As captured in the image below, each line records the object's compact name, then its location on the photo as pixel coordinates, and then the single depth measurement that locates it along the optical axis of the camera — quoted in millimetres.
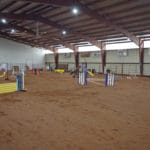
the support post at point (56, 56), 35344
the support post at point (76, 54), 30950
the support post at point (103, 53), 26809
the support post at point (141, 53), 22369
